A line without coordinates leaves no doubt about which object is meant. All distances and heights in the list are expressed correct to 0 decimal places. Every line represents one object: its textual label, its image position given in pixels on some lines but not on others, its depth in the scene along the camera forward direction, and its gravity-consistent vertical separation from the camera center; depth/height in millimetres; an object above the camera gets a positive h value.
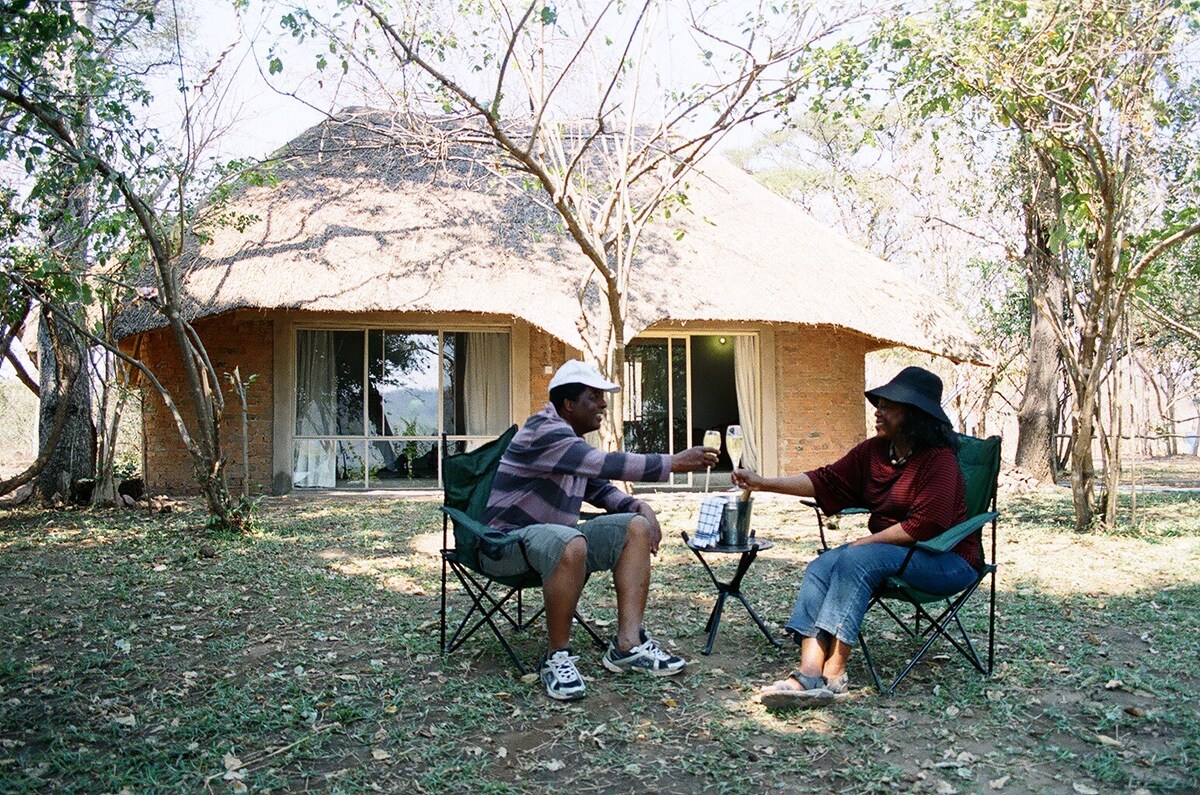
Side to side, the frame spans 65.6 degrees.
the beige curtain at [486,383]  10203 +707
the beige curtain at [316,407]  9977 +478
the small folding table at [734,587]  3268 -542
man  3062 -264
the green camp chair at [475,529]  3172 -275
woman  2951 -328
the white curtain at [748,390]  10492 +588
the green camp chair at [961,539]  2998 -340
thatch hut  9164 +1277
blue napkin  3291 -290
